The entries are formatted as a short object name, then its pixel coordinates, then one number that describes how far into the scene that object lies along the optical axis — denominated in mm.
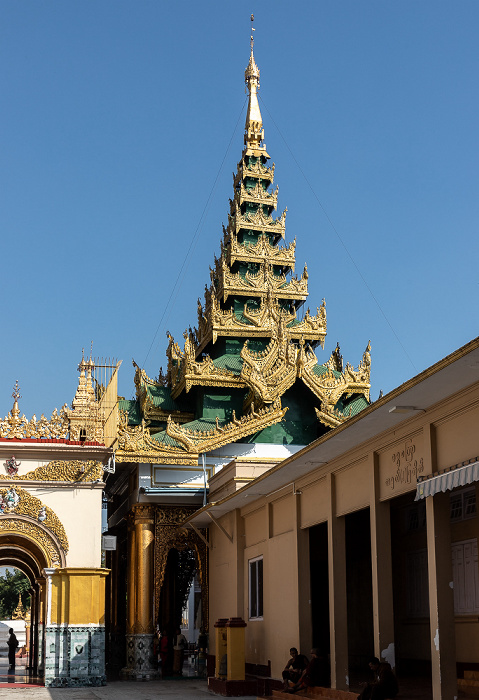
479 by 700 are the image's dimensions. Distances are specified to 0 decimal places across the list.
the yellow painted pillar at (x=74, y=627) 17922
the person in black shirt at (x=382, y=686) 11047
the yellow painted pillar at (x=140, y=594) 22031
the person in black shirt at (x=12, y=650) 27678
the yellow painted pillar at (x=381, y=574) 11984
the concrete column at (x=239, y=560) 19391
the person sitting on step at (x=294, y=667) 14367
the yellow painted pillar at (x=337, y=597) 13570
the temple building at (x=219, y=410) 22625
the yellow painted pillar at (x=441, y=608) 10414
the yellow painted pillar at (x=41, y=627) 20859
